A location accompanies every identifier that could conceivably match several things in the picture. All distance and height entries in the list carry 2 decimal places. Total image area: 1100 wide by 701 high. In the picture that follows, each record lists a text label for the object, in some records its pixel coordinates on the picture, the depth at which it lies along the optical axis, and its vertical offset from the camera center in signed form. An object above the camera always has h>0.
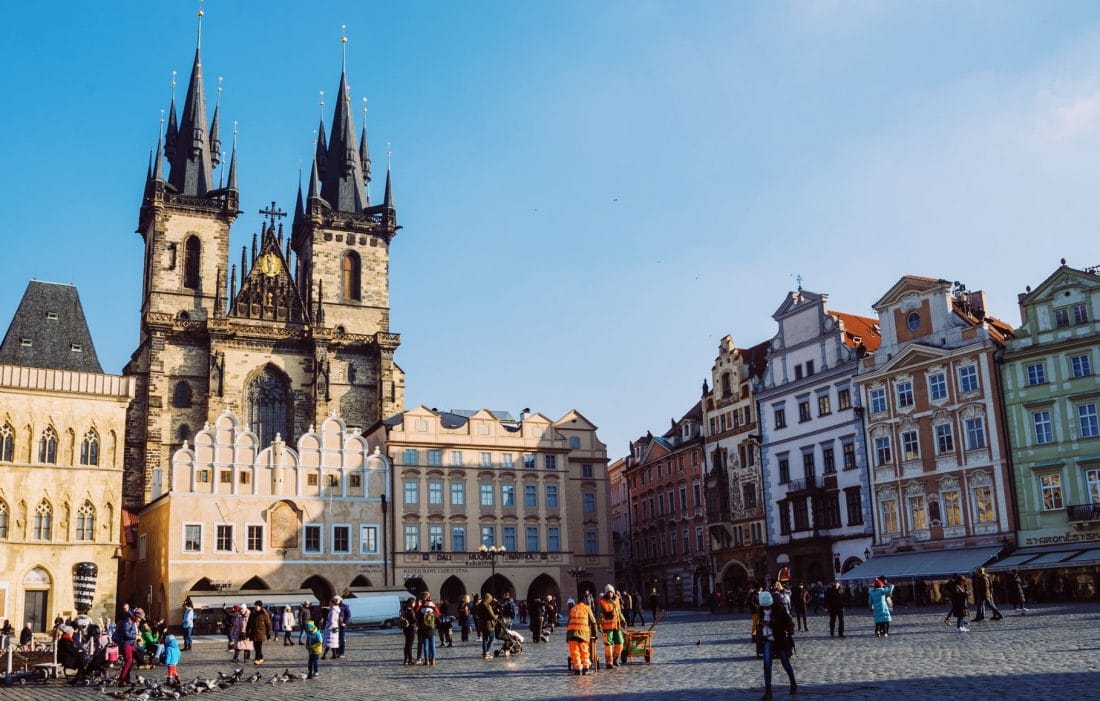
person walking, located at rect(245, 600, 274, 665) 27.31 -0.95
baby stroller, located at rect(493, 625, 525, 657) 27.11 -1.59
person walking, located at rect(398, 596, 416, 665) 25.53 -1.09
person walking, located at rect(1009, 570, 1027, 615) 34.16 -1.29
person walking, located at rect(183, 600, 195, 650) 35.25 -1.00
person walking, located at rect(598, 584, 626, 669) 21.73 -1.06
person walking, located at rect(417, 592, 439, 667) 24.75 -1.02
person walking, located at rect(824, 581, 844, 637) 27.94 -1.06
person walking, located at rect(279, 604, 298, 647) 37.62 -1.22
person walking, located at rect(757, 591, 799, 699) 15.48 -1.01
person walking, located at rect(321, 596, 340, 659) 27.53 -0.96
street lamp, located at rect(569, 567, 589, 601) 63.03 +0.02
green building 44.59 +5.16
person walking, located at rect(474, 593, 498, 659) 26.70 -0.98
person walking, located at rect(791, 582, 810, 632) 31.54 -1.07
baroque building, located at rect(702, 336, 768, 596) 61.12 +5.30
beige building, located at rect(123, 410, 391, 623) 55.22 +3.38
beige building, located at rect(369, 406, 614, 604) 61.72 +3.96
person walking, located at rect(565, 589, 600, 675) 20.41 -1.08
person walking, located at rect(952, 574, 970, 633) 26.80 -1.15
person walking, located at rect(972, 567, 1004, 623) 30.57 -1.04
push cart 22.69 -1.47
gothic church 69.50 +18.25
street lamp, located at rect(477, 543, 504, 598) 58.20 +1.31
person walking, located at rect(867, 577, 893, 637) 27.22 -1.13
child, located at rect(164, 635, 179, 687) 21.98 -1.20
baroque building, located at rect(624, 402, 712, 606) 67.31 +3.33
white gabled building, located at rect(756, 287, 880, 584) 54.53 +5.99
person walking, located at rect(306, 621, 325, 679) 22.53 -1.15
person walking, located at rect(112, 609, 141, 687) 22.58 -0.91
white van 52.09 -1.17
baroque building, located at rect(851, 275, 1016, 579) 48.09 +5.45
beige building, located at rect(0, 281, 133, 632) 51.31 +5.36
